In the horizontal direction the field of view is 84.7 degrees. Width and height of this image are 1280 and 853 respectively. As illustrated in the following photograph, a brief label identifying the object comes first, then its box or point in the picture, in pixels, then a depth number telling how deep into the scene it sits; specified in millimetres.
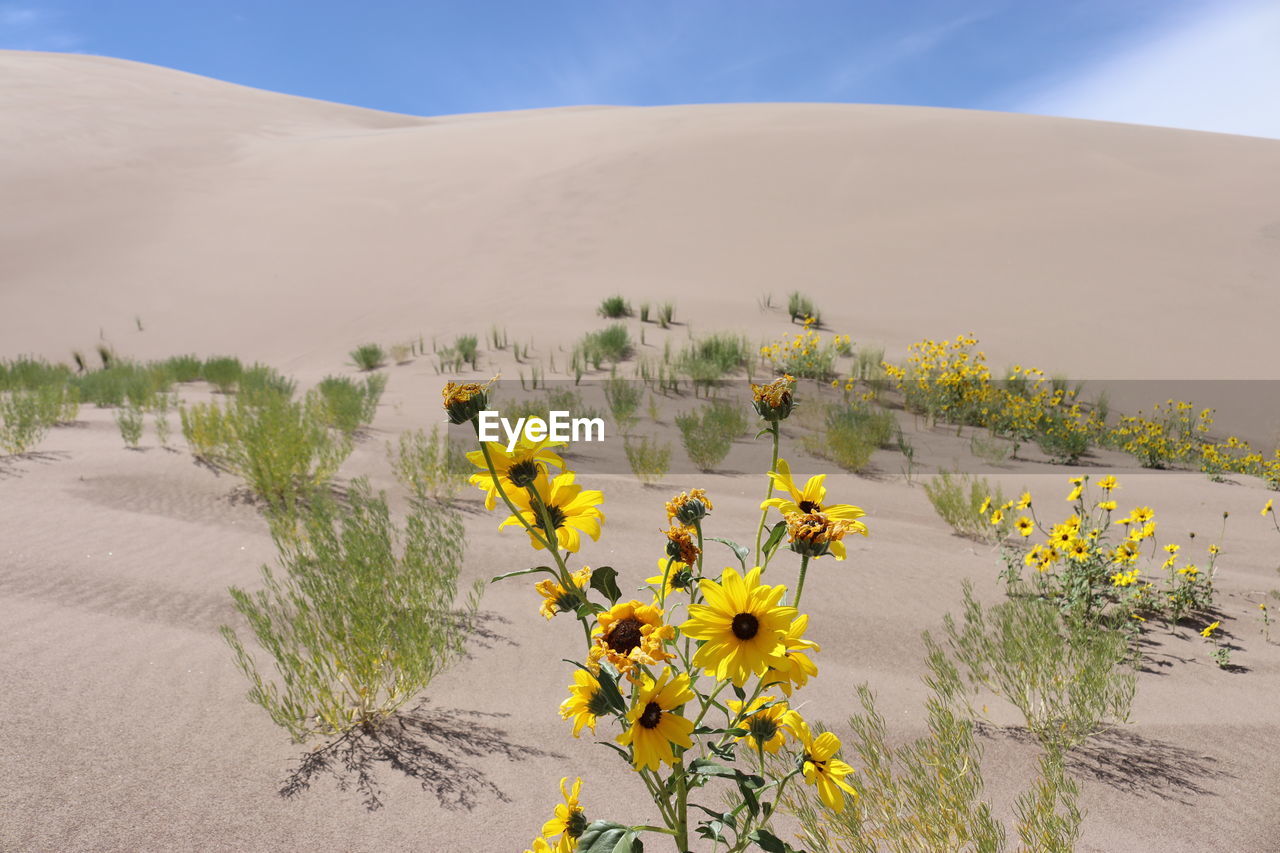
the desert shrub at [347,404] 6426
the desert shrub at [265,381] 8148
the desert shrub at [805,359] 9766
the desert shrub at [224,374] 9727
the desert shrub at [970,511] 4707
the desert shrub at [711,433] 6301
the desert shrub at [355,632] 2318
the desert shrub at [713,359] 9461
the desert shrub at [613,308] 13414
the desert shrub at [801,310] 13359
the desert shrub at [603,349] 10642
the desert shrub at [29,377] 7996
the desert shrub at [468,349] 11180
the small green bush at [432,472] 4883
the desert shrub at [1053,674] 2369
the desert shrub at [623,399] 7469
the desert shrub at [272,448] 4387
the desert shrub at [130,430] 5422
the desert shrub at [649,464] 5668
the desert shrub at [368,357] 11727
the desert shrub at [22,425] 5062
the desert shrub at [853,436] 6344
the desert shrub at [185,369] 10883
